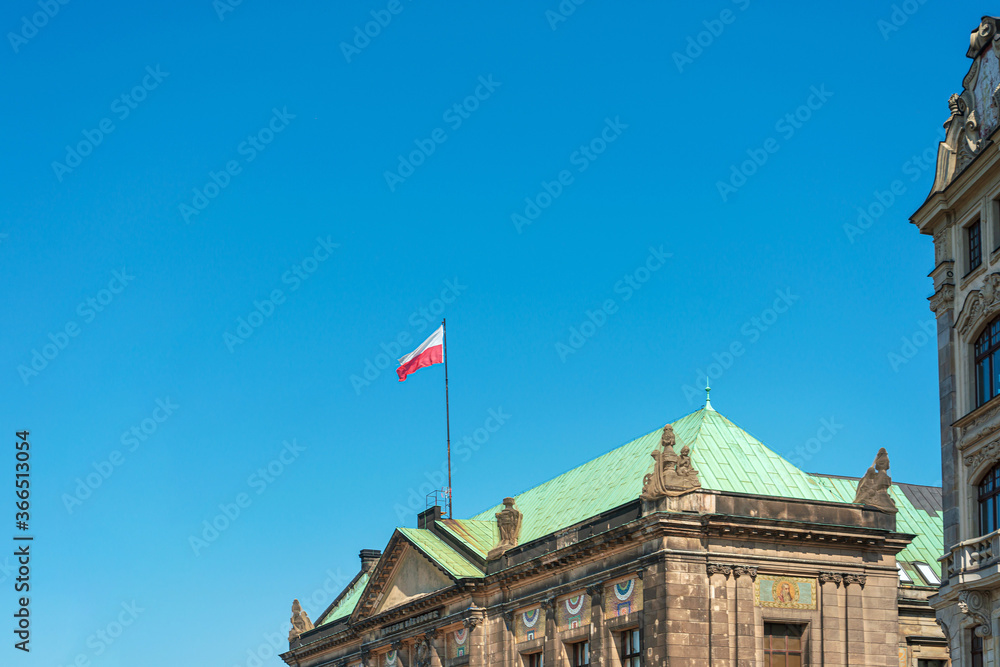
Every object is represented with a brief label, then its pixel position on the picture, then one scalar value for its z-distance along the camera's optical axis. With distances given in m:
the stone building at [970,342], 36.78
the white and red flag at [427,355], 78.31
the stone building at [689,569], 55.28
